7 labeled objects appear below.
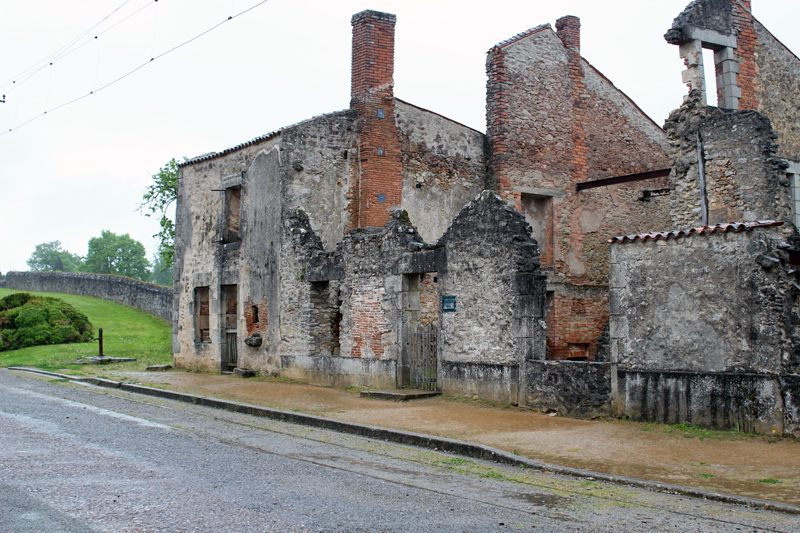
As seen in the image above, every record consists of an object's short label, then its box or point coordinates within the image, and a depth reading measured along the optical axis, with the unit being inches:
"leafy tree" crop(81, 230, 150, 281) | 3292.3
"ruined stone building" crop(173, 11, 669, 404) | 488.1
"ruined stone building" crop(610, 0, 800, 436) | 336.5
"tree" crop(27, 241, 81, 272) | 4301.2
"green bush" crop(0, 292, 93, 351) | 1034.3
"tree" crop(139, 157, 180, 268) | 1272.9
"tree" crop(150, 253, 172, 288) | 4244.6
